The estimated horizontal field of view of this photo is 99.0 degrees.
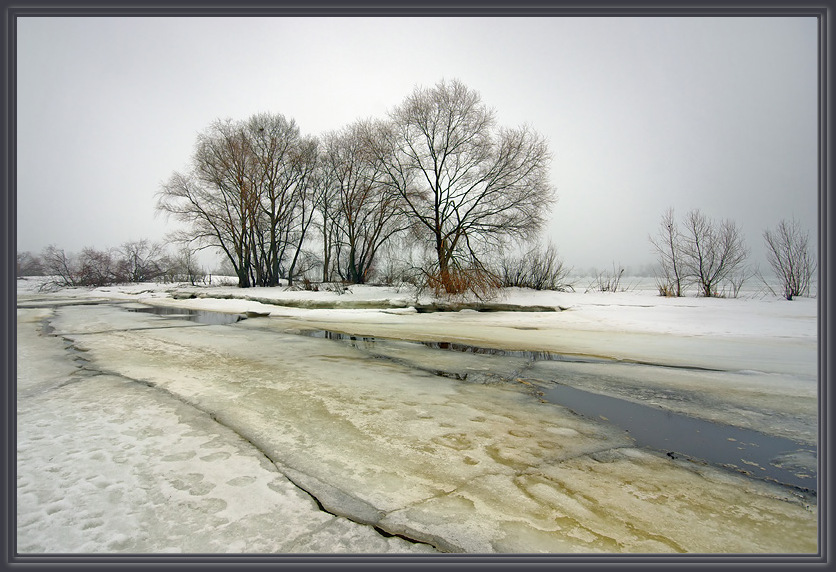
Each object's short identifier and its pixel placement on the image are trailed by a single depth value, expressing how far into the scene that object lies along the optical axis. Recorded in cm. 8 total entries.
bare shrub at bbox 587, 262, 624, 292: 2083
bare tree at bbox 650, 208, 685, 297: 1853
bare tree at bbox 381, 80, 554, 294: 1878
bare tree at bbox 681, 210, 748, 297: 1762
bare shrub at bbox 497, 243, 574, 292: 2122
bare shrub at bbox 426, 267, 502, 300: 1591
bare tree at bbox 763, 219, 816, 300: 1520
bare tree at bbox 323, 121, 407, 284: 2330
